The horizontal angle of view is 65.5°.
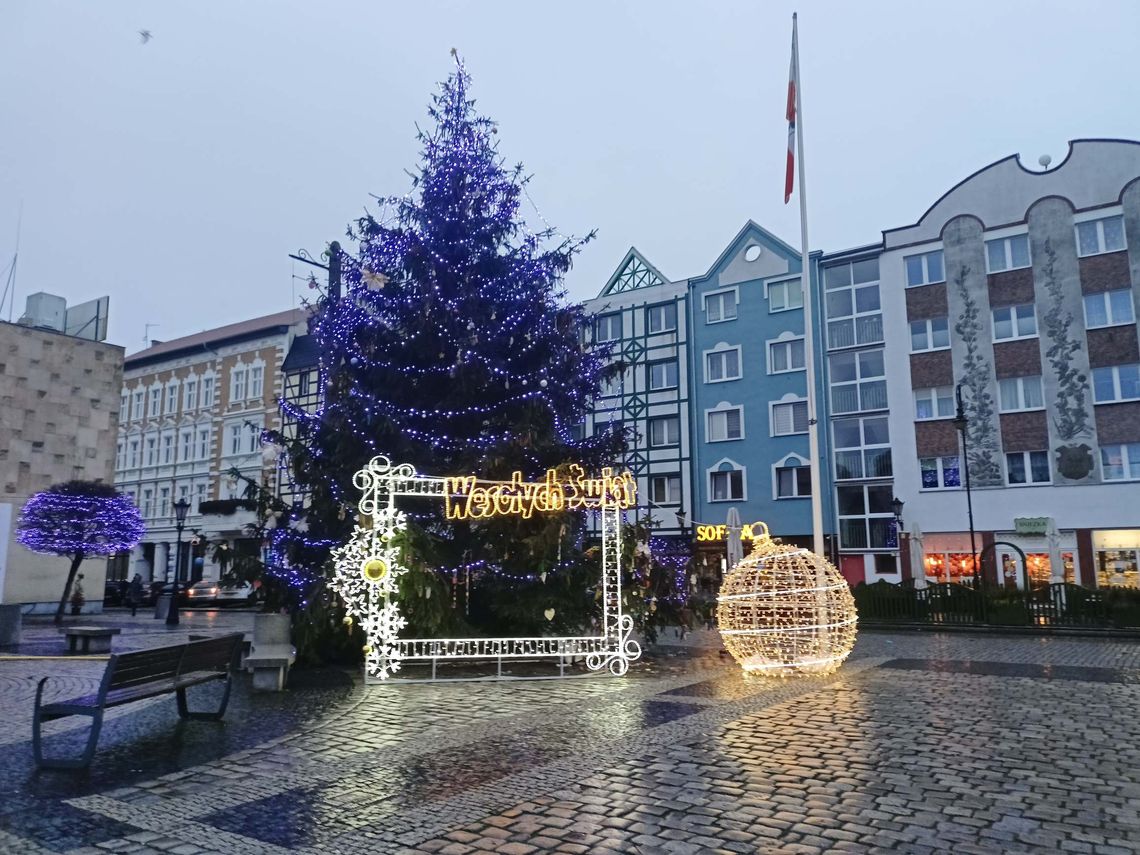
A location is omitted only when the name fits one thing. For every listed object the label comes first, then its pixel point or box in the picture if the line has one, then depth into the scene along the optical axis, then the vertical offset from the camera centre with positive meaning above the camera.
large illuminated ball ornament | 13.36 -0.55
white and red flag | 19.33 +9.93
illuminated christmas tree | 14.99 +3.53
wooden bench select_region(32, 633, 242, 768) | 7.50 -0.99
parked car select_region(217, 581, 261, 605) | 38.90 -0.83
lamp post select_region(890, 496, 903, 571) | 34.57 +1.69
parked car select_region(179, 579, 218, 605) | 38.03 -0.67
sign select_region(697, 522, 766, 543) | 38.72 +1.93
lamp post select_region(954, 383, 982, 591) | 26.86 +4.56
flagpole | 17.83 +5.94
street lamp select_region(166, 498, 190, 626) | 27.78 -0.68
